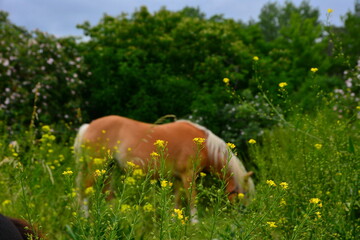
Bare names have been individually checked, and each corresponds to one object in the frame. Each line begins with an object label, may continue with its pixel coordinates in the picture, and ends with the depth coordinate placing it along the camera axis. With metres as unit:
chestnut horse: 11.98
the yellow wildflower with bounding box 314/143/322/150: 6.61
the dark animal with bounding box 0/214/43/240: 4.34
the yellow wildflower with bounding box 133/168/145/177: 9.77
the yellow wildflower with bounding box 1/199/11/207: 8.49
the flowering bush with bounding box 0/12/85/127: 23.59
